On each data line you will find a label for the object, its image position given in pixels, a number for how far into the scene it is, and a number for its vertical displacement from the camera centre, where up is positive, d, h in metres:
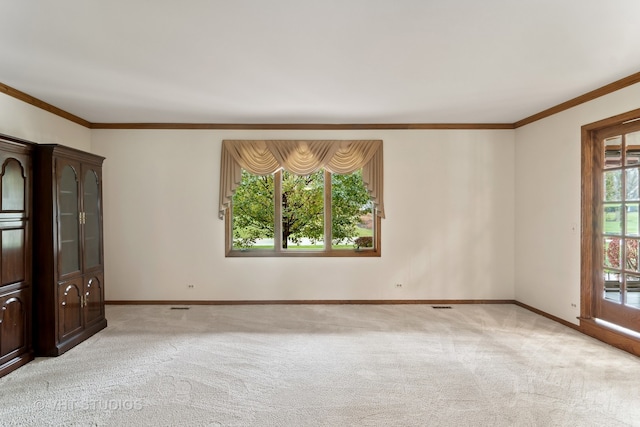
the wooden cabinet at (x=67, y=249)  3.62 -0.42
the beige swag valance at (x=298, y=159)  5.48 +0.80
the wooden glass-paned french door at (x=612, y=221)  3.73 -0.14
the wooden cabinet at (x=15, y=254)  3.21 -0.40
